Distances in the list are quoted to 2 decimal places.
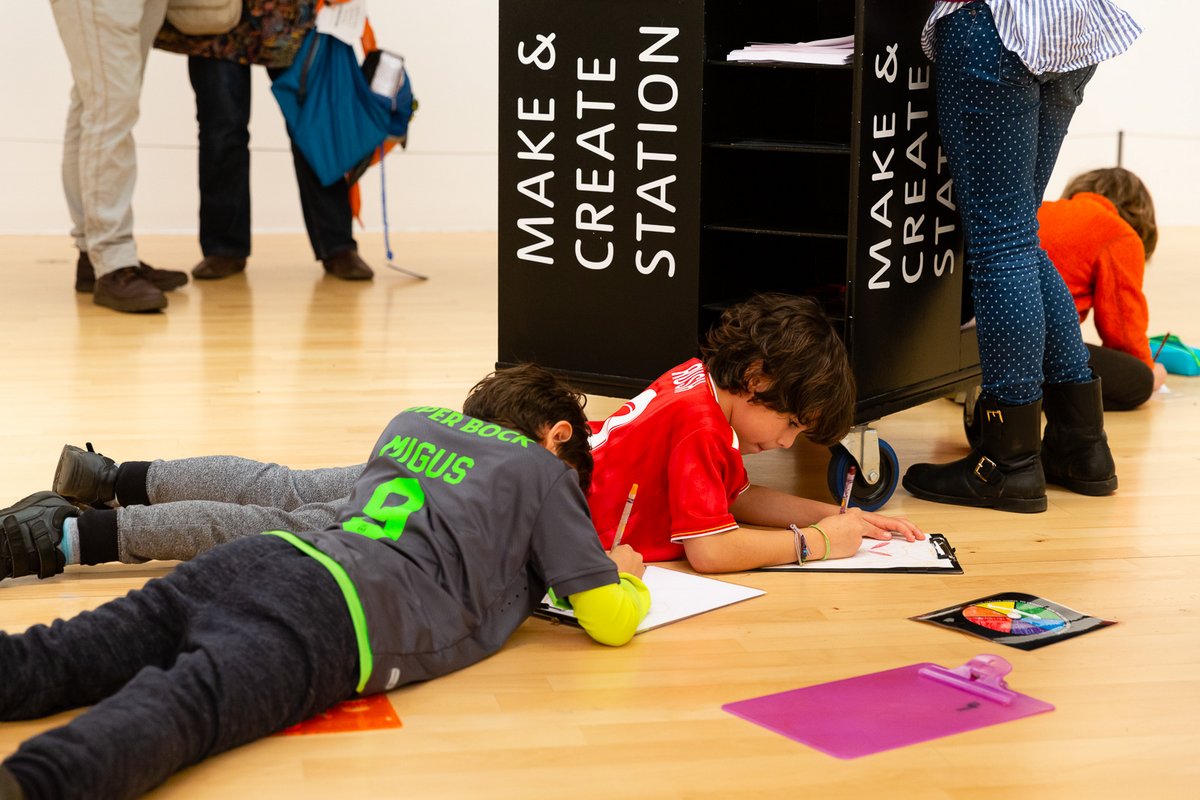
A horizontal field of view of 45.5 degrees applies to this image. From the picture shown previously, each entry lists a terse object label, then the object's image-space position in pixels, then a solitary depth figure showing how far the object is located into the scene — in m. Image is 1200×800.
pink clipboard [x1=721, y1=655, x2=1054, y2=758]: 1.54
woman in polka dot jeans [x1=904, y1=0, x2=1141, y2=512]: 2.25
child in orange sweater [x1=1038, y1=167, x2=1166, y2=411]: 3.06
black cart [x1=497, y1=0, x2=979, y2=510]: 2.38
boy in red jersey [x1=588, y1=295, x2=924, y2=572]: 2.04
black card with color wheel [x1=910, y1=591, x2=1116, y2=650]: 1.84
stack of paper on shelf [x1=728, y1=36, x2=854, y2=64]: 2.32
